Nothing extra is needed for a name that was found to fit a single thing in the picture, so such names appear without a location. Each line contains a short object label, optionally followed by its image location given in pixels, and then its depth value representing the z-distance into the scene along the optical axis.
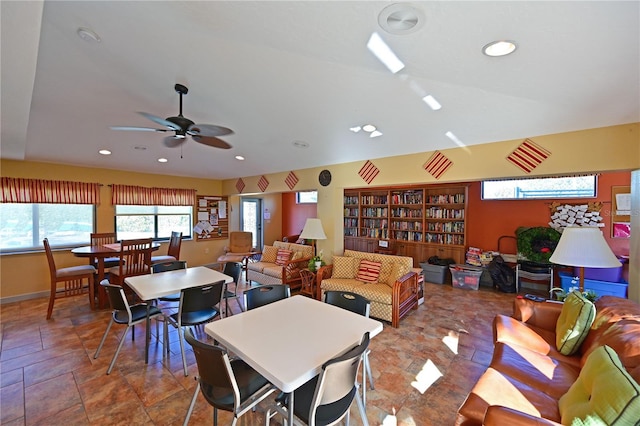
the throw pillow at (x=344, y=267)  4.21
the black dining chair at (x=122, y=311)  2.52
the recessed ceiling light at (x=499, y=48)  1.60
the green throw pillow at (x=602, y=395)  1.04
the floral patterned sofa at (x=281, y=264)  4.66
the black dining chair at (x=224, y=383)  1.39
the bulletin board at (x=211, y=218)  6.73
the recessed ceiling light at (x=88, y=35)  1.75
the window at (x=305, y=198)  8.25
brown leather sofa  1.44
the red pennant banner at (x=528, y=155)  2.88
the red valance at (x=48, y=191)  4.26
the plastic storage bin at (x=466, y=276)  5.05
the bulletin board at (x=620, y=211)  4.41
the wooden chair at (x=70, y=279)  3.67
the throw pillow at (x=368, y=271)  3.99
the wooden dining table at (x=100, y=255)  3.85
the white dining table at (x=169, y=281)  2.57
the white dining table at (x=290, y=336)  1.35
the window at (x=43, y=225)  4.38
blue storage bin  3.97
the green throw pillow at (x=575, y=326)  1.97
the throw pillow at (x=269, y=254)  5.42
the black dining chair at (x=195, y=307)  2.52
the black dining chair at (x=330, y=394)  1.29
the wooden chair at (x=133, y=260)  3.80
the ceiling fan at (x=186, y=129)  2.21
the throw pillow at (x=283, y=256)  5.09
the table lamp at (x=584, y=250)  2.22
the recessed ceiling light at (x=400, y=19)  1.40
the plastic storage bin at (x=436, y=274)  5.52
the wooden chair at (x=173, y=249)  5.27
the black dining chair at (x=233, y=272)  3.28
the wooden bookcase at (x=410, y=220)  5.82
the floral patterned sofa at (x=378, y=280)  3.47
